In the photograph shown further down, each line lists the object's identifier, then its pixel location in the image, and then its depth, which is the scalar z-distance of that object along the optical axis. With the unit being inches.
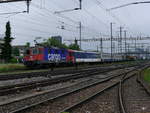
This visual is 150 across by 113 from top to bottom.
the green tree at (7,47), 2856.8
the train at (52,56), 1400.2
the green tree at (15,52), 5026.3
